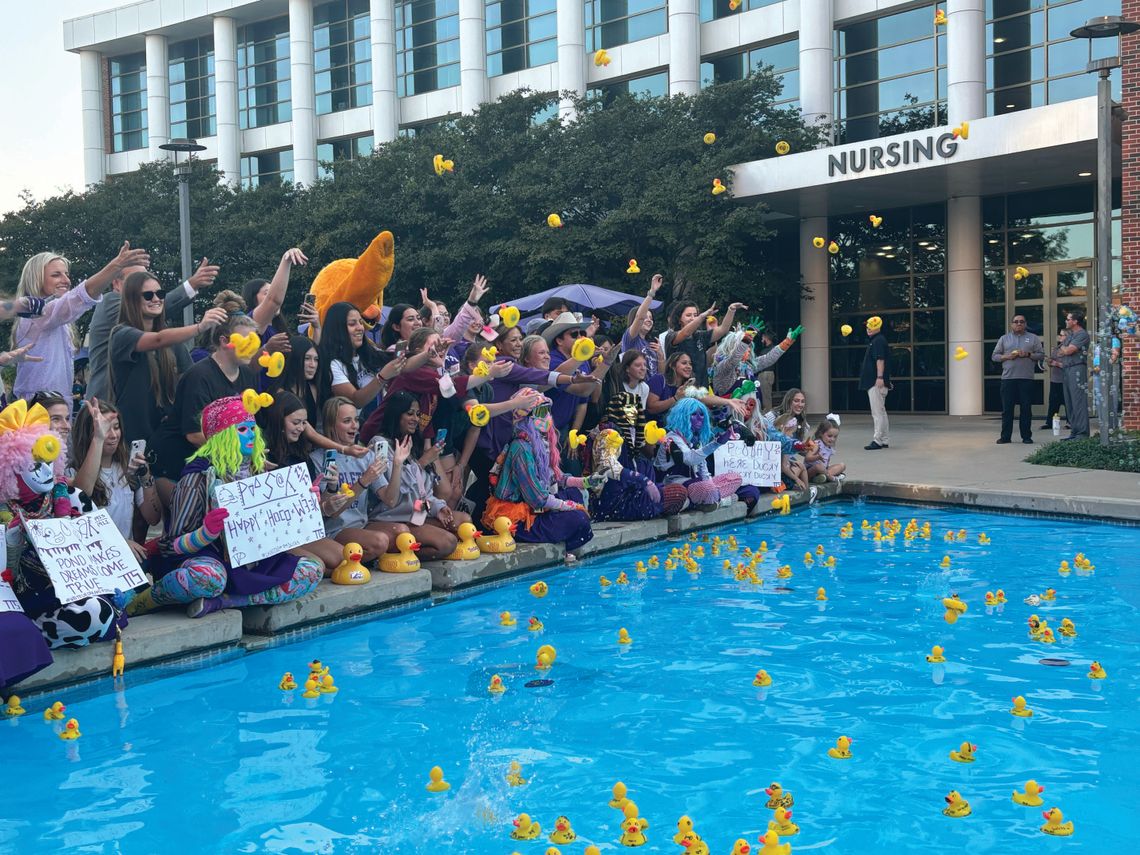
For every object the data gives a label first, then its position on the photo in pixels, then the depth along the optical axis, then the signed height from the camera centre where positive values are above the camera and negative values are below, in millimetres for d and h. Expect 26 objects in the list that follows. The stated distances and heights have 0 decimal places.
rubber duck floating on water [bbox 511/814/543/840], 4102 -1633
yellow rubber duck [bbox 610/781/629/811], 4264 -1591
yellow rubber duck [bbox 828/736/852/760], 4809 -1623
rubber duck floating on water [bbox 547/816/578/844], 4051 -1633
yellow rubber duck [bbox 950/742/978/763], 4734 -1624
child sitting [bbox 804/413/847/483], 12820 -1033
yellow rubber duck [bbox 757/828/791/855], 3748 -1574
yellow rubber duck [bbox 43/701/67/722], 5504 -1567
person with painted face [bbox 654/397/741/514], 10625 -845
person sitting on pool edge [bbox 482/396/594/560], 8977 -904
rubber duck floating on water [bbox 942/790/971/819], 4230 -1644
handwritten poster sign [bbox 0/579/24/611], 5459 -1011
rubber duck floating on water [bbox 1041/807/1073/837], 4055 -1654
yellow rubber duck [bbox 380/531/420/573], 8016 -1276
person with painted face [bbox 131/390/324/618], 6598 -891
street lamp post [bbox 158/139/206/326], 22812 +3733
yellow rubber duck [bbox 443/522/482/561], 8461 -1262
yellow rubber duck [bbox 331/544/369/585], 7559 -1268
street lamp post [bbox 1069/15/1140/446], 14477 +1923
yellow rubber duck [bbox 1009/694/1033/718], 5284 -1616
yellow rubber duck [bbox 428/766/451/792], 4559 -1619
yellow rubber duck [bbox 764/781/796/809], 4285 -1617
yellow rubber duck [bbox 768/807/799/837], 4102 -1640
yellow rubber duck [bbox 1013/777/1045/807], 4270 -1632
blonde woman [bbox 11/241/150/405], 7227 +465
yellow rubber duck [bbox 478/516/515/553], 8741 -1267
